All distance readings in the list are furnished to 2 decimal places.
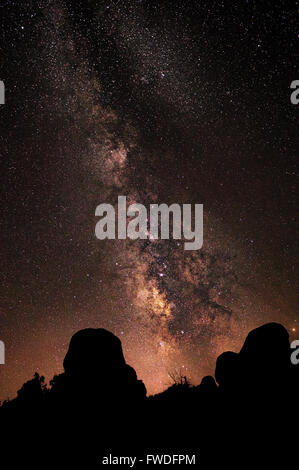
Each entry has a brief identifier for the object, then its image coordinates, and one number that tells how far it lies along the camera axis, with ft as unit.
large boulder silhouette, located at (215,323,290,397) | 35.27
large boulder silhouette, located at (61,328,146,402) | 36.96
